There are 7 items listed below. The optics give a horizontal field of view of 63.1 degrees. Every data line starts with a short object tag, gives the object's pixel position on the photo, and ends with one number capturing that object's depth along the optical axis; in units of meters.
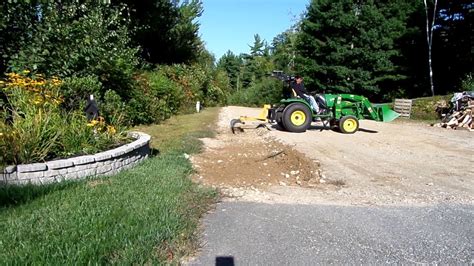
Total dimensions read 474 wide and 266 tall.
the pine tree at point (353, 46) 25.53
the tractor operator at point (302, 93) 11.83
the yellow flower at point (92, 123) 6.21
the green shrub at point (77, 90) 8.46
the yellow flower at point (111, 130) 6.59
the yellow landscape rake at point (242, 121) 12.26
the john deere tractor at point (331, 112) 11.69
